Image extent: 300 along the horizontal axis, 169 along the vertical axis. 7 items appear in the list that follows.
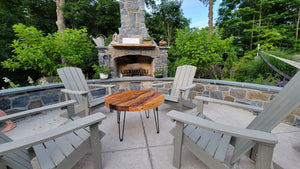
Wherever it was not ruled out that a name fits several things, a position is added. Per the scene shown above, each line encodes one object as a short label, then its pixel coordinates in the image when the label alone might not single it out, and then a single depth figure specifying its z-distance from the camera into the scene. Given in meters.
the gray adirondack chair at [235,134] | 0.59
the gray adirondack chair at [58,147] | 0.57
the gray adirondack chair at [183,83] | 1.83
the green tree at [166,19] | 7.20
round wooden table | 1.15
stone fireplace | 3.64
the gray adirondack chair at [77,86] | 1.55
